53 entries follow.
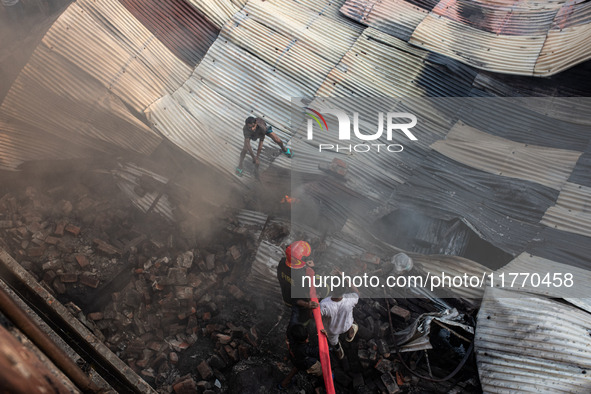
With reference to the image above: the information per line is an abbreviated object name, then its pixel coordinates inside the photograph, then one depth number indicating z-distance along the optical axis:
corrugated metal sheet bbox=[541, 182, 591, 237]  6.23
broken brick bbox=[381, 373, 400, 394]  5.32
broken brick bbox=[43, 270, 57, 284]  6.18
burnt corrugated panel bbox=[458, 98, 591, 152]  6.94
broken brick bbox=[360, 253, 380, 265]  6.42
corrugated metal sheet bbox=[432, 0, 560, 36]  8.34
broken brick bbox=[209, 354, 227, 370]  5.61
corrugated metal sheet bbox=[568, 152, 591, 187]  6.50
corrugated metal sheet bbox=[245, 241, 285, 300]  6.46
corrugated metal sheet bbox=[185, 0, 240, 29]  8.29
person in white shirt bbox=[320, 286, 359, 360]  5.24
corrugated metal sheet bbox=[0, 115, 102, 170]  7.08
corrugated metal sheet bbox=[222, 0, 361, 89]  8.35
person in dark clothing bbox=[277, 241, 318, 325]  5.03
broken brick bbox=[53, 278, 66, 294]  6.14
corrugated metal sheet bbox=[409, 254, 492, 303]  5.95
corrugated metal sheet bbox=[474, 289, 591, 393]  4.88
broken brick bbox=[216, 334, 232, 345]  5.79
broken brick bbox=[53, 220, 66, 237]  6.69
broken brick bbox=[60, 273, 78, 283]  6.20
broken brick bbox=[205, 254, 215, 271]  6.60
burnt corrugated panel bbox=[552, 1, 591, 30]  7.81
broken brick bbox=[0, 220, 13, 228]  6.68
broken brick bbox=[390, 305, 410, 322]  5.95
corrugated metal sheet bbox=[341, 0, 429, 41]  8.71
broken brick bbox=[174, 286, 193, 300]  6.19
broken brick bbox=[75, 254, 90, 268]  6.43
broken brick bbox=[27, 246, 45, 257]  6.40
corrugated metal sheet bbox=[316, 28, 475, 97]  8.01
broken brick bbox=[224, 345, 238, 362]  5.64
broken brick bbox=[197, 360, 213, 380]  5.45
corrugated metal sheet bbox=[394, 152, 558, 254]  6.36
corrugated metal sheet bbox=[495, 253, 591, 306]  5.56
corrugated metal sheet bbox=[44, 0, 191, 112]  6.97
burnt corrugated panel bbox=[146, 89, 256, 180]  7.28
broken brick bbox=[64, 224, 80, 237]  6.73
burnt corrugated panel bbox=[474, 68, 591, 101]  7.00
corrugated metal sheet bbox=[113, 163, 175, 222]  7.31
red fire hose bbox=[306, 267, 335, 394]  4.79
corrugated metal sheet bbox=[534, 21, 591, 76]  6.93
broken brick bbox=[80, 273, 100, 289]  6.24
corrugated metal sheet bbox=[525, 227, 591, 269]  5.97
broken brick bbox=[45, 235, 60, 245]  6.57
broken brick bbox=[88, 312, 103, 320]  5.85
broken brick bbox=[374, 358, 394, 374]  5.48
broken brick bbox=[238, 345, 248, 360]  5.68
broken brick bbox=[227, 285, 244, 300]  6.38
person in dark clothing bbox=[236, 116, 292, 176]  7.07
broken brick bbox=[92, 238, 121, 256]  6.67
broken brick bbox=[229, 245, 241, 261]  6.71
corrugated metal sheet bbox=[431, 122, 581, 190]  6.73
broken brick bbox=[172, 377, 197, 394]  5.20
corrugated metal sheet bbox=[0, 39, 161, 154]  6.84
